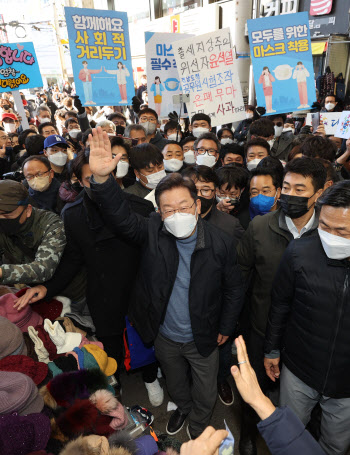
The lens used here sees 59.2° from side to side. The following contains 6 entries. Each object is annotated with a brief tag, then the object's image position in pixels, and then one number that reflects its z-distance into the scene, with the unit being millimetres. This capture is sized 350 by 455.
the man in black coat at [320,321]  1586
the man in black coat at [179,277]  1844
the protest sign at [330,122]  4789
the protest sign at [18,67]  5633
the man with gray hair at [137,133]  4309
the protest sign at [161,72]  5297
